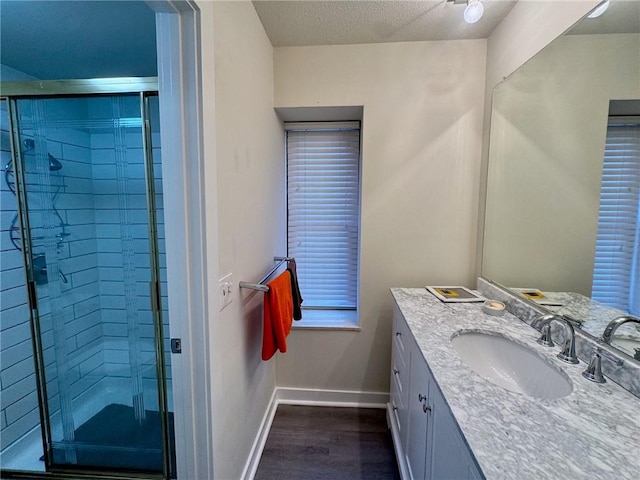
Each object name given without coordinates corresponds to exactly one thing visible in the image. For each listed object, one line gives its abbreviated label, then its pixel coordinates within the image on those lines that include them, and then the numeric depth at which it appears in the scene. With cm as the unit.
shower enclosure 140
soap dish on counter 131
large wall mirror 84
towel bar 127
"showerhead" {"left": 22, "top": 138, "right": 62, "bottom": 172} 154
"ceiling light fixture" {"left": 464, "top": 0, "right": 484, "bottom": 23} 125
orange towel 137
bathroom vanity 55
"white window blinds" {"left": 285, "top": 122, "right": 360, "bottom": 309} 212
